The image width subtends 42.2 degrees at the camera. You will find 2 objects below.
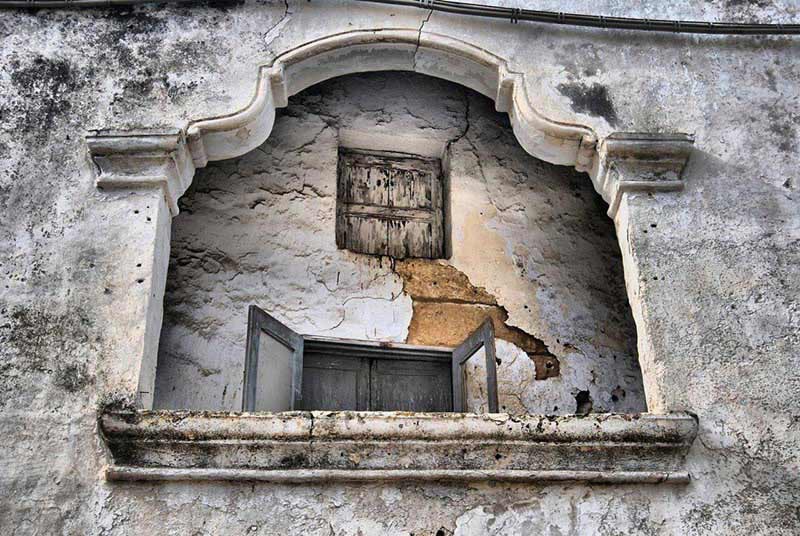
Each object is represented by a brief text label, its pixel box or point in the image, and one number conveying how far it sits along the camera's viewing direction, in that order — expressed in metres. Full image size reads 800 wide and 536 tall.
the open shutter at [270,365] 4.98
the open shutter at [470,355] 5.23
